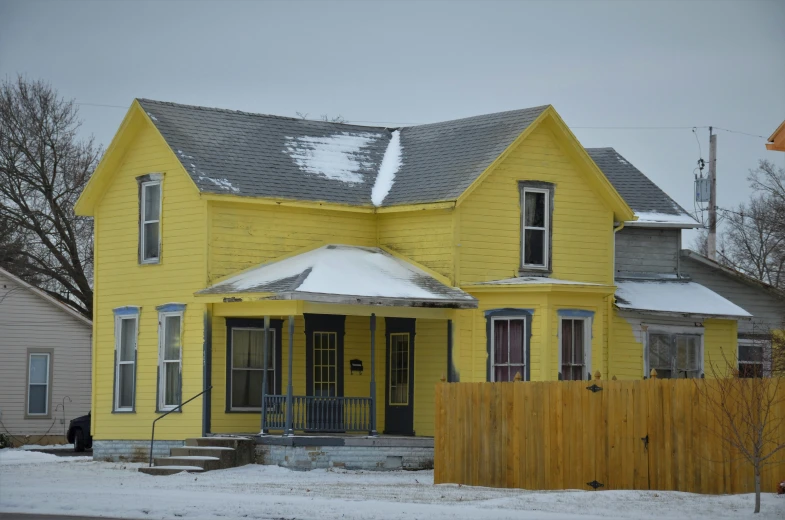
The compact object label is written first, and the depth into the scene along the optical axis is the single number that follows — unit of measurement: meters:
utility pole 51.03
